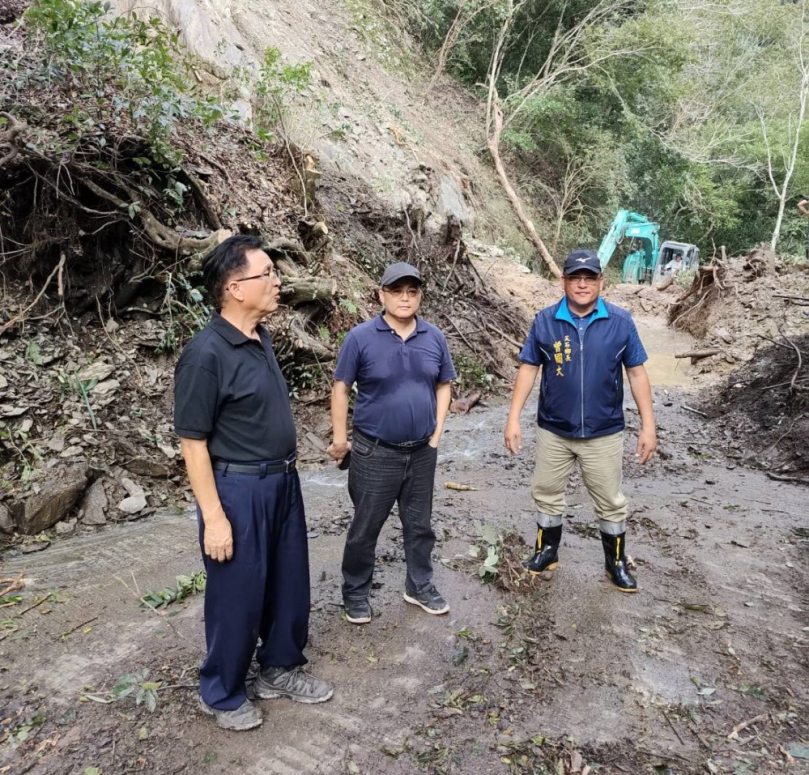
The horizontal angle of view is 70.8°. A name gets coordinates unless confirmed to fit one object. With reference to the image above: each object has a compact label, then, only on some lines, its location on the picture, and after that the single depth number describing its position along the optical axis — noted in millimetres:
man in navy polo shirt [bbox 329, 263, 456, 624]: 2818
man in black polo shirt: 2076
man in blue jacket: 3129
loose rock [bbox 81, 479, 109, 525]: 4203
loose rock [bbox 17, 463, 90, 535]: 3920
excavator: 19000
